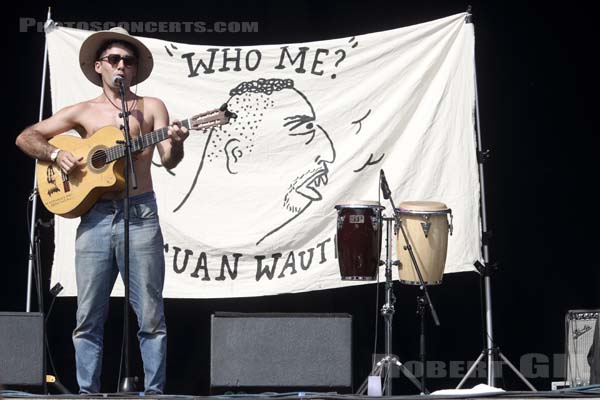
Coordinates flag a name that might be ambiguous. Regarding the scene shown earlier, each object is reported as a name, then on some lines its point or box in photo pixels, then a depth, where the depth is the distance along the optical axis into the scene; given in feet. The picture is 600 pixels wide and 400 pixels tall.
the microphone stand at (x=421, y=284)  39.91
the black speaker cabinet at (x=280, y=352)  32.24
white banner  45.75
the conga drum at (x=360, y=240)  42.22
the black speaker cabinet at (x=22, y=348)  32.91
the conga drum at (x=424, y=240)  42.52
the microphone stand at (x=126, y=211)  33.47
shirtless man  35.55
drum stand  40.22
